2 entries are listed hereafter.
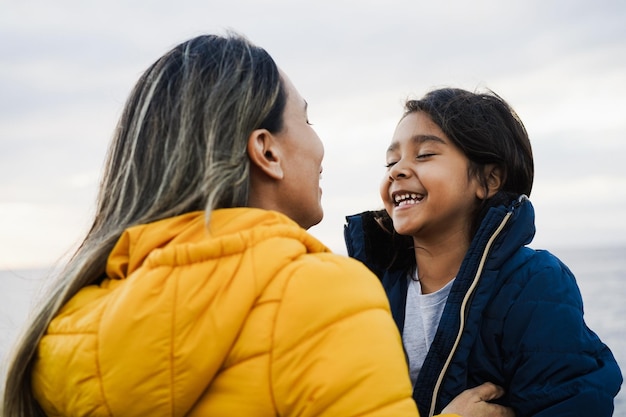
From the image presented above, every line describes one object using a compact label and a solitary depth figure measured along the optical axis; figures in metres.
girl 0.90
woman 0.50
